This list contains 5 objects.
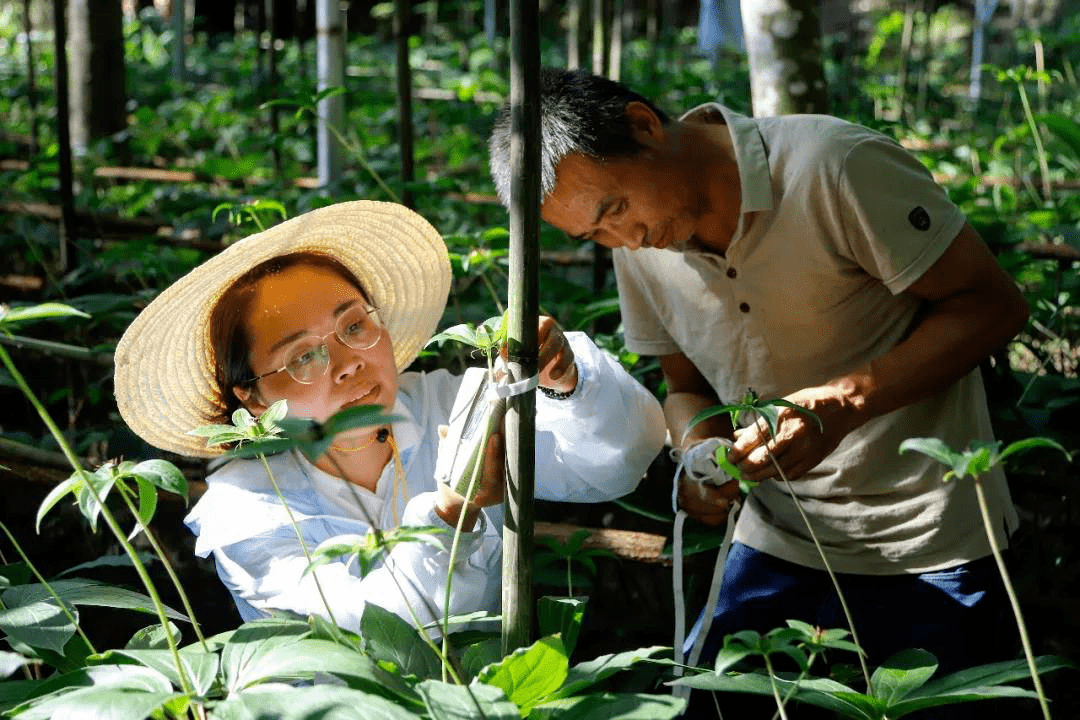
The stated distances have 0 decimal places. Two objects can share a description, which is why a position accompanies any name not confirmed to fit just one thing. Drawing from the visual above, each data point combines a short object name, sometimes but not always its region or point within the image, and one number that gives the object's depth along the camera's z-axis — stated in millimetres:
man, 1748
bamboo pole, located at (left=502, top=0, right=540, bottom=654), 1077
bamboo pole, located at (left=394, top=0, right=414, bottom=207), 2898
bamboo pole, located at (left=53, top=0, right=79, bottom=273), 3303
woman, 1543
